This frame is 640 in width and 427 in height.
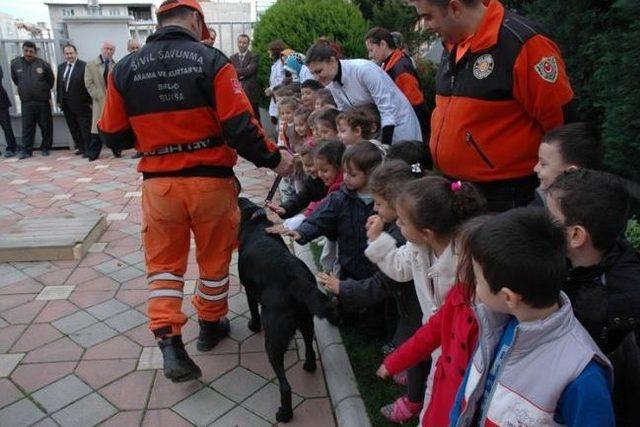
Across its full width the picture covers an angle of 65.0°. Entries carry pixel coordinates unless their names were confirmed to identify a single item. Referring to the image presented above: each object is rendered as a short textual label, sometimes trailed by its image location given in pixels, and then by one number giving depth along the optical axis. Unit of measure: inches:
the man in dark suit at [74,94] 368.2
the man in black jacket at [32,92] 366.3
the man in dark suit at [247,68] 382.3
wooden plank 185.0
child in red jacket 66.4
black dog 101.3
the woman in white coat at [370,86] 168.6
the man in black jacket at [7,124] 382.0
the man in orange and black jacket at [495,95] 92.8
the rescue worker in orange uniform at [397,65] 212.1
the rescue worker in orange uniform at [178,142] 107.3
